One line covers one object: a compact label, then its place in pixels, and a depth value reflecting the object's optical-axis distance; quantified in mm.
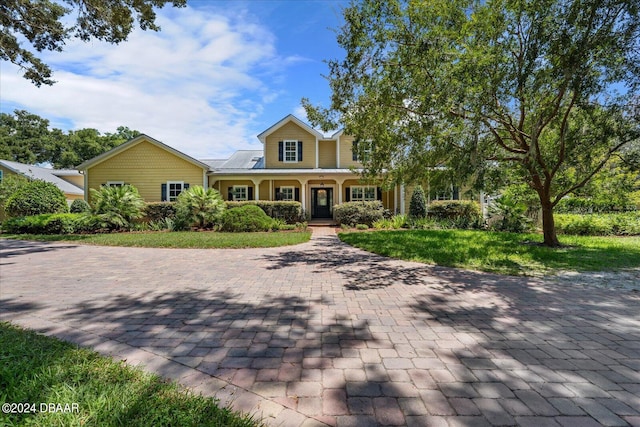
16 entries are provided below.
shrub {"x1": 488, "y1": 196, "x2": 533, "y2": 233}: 14289
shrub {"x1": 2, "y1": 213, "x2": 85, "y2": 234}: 13969
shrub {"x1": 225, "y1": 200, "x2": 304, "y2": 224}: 17281
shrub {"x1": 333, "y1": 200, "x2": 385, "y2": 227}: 16750
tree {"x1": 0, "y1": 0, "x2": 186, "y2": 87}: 9195
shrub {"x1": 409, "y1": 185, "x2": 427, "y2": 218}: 17469
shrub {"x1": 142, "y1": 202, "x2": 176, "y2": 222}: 17219
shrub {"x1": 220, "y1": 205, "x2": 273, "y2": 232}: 14273
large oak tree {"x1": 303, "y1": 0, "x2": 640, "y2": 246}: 6613
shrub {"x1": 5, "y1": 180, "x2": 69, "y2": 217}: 15062
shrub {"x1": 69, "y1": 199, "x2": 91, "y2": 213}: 18609
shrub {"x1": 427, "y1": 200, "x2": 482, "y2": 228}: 17766
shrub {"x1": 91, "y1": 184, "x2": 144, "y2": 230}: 14455
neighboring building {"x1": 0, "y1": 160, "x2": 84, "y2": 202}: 23266
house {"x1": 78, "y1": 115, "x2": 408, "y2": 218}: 18641
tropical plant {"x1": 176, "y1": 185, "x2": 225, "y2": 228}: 15032
